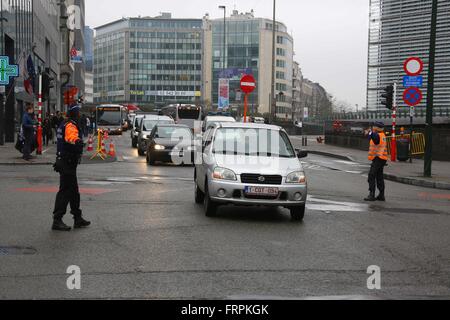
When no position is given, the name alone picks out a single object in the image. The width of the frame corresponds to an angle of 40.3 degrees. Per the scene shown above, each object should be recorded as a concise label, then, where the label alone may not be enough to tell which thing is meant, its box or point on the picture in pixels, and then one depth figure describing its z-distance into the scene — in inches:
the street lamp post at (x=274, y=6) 1843.0
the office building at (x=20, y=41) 1350.1
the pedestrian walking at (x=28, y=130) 823.7
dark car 862.5
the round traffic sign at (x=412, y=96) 893.2
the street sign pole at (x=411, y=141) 1040.8
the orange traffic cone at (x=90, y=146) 1094.0
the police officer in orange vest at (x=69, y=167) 352.2
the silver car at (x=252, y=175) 392.5
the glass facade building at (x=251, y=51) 5984.3
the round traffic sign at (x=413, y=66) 855.1
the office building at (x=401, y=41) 1584.6
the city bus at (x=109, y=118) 2005.4
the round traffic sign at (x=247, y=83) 872.1
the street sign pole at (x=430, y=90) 746.2
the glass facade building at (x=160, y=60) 6368.1
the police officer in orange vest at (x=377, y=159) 542.6
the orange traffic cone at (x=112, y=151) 999.8
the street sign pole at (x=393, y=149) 1074.1
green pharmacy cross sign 904.9
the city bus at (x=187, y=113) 2165.5
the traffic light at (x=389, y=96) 998.4
